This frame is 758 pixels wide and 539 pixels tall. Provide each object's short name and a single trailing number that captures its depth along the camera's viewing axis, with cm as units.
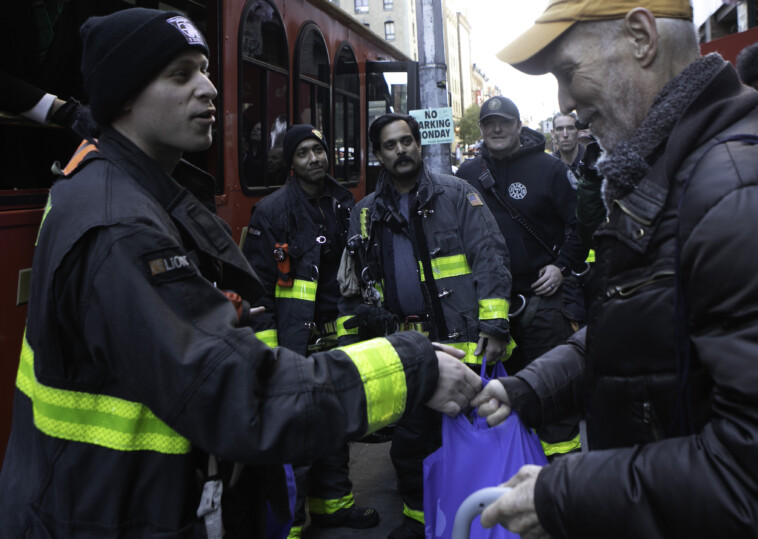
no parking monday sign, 762
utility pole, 791
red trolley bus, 296
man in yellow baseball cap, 116
